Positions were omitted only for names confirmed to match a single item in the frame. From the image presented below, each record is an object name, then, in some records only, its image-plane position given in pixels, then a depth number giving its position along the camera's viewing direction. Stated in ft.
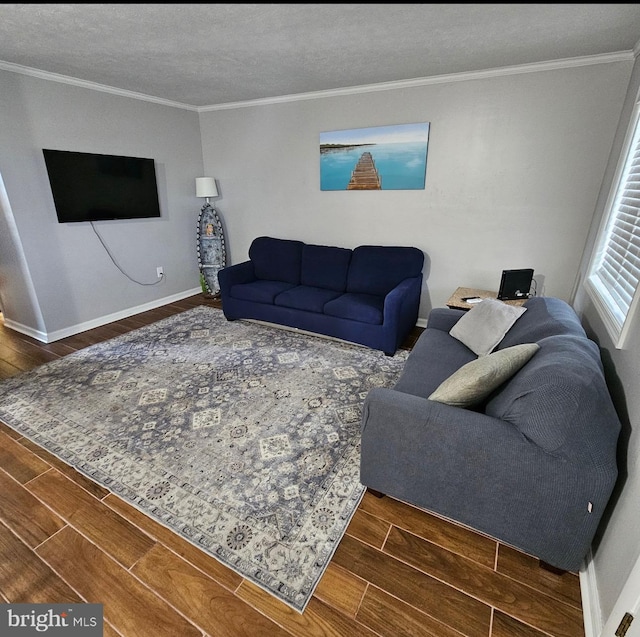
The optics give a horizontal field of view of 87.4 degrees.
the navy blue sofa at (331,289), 10.02
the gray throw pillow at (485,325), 6.95
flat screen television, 10.23
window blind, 5.43
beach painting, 10.62
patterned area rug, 4.89
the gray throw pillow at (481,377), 4.57
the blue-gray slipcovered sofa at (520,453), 3.79
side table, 8.90
